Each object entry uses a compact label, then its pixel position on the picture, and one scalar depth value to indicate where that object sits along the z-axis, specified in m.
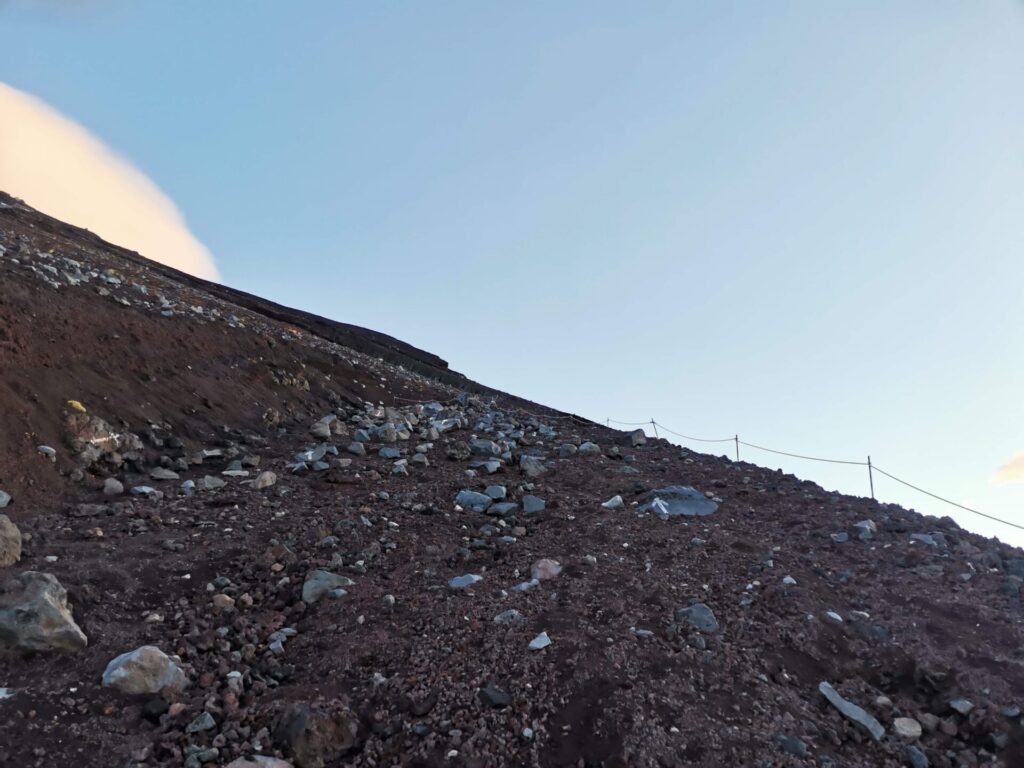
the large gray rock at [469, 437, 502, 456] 10.82
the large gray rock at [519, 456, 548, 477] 9.70
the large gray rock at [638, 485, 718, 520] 7.82
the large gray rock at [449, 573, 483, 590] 5.67
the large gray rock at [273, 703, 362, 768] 3.67
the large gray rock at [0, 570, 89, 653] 4.21
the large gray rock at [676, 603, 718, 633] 5.02
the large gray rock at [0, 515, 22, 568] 5.23
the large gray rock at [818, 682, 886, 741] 4.08
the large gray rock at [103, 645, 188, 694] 4.05
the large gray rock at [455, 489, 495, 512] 7.89
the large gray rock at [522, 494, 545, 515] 7.82
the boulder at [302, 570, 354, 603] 5.43
